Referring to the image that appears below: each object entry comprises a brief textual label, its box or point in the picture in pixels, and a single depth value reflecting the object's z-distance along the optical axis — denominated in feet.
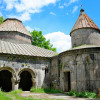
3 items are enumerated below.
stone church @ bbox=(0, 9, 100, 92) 34.81
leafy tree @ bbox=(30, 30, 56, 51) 103.95
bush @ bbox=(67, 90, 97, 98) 30.92
